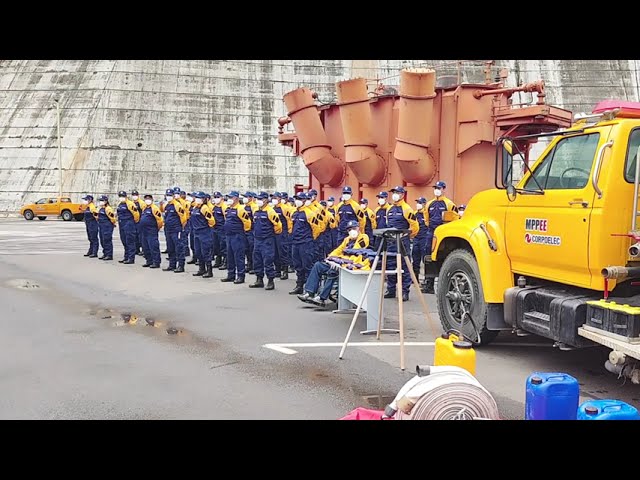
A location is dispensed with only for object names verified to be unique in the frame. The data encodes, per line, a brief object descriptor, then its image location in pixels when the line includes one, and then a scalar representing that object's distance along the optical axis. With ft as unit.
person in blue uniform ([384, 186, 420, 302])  37.22
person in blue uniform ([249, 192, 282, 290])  40.85
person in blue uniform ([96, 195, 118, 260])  56.24
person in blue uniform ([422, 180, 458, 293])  41.47
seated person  32.76
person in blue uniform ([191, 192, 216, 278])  46.21
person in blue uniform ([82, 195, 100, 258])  57.52
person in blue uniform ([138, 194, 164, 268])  50.98
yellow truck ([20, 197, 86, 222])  114.01
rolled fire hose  12.32
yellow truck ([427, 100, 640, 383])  17.83
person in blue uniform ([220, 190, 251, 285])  43.60
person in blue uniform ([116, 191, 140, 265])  53.83
